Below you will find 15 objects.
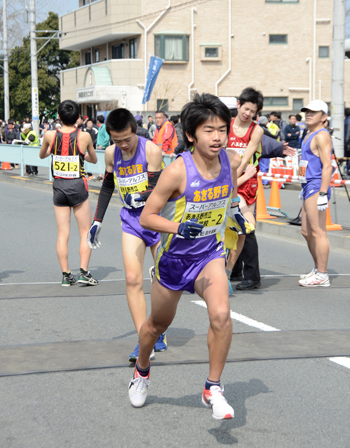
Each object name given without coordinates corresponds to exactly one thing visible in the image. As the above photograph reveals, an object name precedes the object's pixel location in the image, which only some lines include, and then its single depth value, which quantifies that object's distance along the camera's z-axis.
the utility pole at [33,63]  30.44
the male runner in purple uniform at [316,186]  7.33
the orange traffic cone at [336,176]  16.70
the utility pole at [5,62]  43.38
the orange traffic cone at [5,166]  25.89
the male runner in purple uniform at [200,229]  3.62
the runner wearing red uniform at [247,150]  6.85
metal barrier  18.75
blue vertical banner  30.73
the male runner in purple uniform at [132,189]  4.88
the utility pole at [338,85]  16.36
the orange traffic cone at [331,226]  10.99
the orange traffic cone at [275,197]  13.09
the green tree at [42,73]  59.47
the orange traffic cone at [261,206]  12.71
